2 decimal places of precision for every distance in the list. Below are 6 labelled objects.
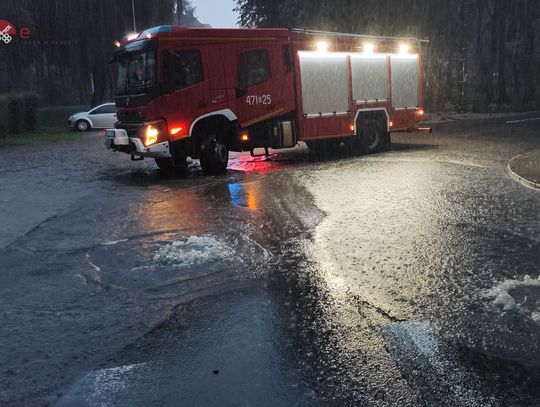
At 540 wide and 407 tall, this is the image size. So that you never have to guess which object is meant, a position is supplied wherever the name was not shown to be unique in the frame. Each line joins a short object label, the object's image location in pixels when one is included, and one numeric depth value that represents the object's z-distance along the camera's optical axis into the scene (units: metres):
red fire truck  11.72
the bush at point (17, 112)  24.13
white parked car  28.89
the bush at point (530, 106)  36.62
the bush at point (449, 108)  35.70
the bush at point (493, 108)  35.09
